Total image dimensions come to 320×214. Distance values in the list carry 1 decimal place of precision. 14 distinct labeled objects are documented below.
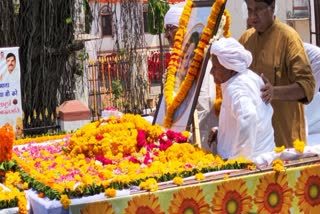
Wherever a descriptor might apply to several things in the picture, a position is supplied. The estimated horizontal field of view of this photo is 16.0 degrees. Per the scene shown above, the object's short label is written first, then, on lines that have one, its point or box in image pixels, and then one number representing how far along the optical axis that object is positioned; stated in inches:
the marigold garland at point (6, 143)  292.1
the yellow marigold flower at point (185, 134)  329.6
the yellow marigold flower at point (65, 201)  234.7
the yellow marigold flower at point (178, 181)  250.5
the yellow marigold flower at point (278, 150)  280.3
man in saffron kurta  321.7
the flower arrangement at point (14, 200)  247.7
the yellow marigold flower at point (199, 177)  255.4
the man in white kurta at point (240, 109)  287.8
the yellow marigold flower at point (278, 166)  267.5
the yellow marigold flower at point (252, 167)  268.2
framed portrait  352.8
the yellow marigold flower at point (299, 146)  282.9
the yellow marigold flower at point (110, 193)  239.3
